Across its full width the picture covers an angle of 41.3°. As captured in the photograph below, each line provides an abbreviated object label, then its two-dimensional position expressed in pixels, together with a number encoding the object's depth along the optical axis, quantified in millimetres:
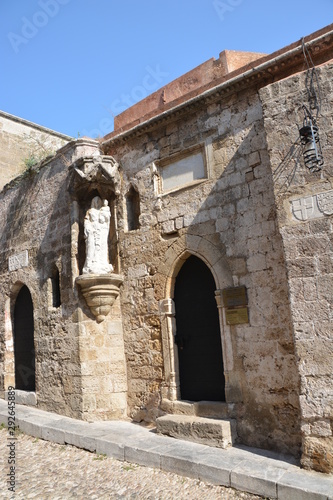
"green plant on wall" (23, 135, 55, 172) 8094
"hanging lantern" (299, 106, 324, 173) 4234
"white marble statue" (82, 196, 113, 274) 6508
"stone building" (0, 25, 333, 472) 4285
